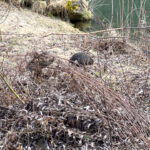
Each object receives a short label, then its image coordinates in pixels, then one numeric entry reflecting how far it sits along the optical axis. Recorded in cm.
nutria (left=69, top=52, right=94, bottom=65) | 913
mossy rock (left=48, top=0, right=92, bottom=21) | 2286
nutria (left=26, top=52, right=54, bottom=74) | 522
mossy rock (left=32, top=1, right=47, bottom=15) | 2141
